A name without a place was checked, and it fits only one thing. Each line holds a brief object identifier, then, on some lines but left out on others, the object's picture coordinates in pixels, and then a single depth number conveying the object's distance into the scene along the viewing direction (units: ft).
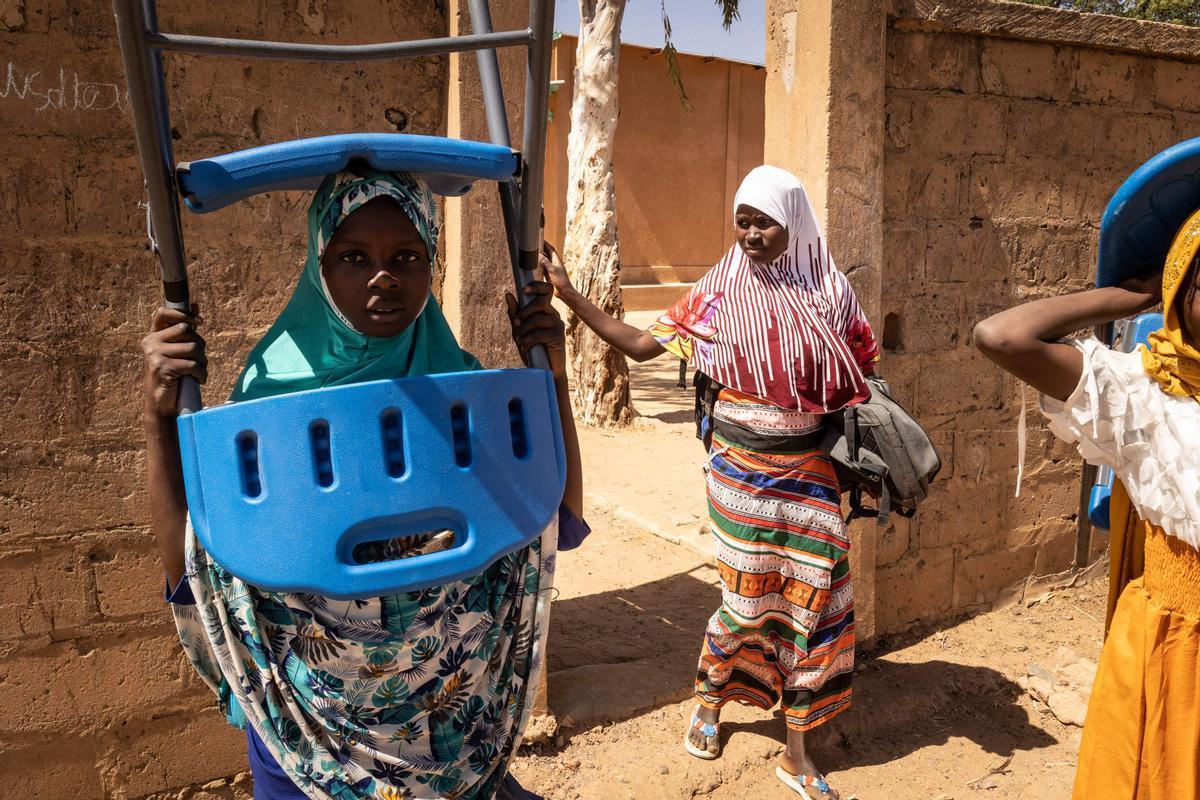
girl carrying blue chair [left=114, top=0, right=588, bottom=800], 4.06
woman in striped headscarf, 10.87
